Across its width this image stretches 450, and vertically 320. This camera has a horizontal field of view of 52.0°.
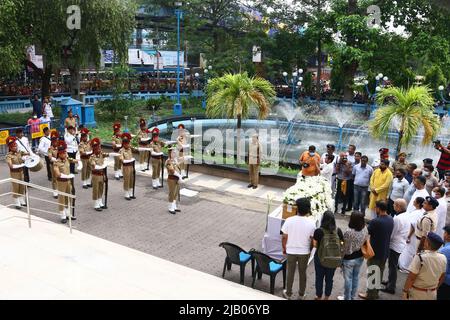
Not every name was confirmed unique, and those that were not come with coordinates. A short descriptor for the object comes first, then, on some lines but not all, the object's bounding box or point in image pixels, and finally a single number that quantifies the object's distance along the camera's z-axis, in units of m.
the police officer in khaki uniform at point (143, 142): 14.95
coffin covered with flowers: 8.25
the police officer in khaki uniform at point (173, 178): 11.14
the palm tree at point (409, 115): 12.12
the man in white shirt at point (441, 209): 7.99
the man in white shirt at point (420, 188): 8.30
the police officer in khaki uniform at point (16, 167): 11.15
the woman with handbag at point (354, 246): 6.53
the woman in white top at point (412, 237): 7.51
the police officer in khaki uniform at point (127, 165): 12.20
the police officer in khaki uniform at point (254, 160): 13.32
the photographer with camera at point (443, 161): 11.55
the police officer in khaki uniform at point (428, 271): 5.93
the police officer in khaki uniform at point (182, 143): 13.64
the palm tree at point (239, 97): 14.31
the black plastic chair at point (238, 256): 7.75
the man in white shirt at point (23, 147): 12.03
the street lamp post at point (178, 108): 26.70
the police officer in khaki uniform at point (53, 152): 11.77
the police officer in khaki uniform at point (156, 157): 13.37
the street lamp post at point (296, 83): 36.27
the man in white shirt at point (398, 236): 7.45
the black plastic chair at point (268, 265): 7.43
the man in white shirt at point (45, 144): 13.03
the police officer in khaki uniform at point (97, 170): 11.30
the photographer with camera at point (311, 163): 11.58
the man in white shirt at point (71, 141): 13.73
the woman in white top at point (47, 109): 19.43
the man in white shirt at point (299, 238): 6.82
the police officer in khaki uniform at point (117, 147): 14.00
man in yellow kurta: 9.96
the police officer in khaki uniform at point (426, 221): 7.14
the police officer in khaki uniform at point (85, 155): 13.10
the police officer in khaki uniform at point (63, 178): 10.49
